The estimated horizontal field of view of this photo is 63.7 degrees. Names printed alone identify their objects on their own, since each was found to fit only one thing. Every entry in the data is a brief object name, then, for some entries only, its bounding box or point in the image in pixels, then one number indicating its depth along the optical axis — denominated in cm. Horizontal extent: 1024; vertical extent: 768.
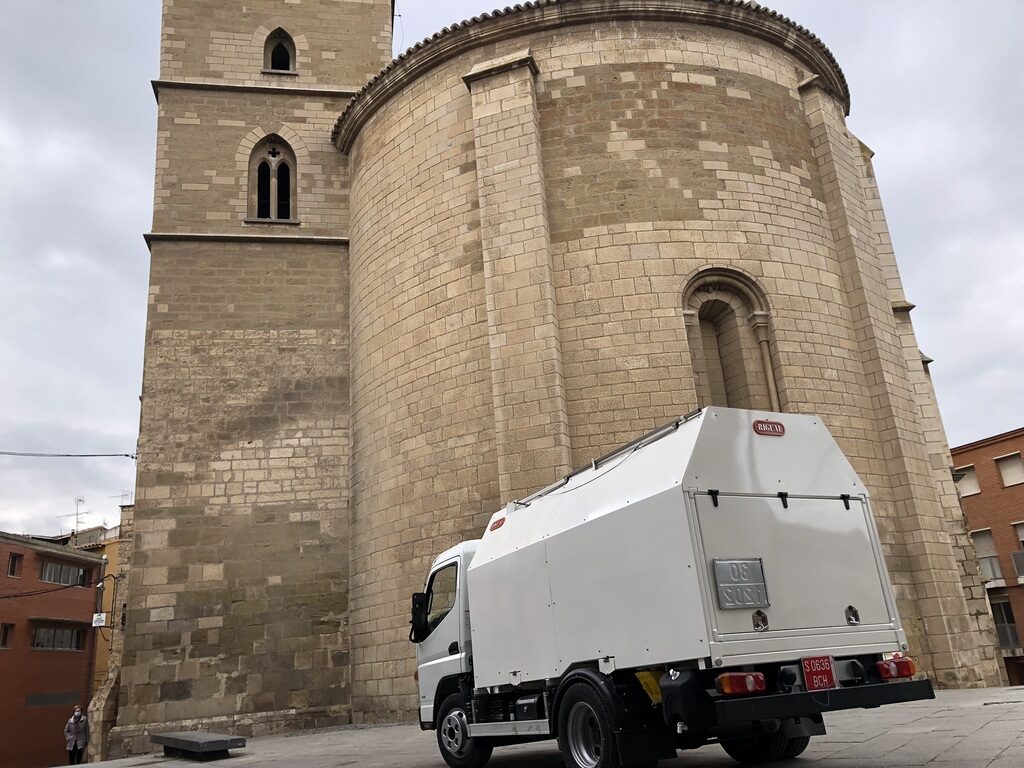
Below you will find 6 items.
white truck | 498
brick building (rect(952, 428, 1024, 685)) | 2544
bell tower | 1323
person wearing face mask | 1873
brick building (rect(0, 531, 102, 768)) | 2716
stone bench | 988
